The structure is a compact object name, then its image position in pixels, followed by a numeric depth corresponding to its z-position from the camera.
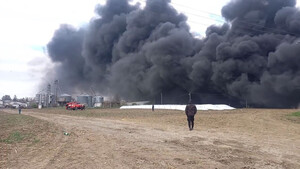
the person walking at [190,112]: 16.50
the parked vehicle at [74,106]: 50.41
